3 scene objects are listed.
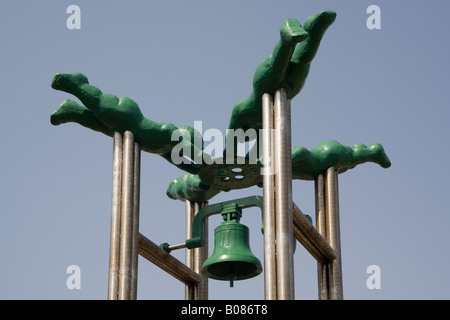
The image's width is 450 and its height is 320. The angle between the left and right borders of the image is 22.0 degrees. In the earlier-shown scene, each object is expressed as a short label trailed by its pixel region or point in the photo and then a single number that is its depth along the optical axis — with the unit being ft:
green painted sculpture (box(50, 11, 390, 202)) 63.31
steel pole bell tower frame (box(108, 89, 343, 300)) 59.98
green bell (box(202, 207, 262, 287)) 64.44
